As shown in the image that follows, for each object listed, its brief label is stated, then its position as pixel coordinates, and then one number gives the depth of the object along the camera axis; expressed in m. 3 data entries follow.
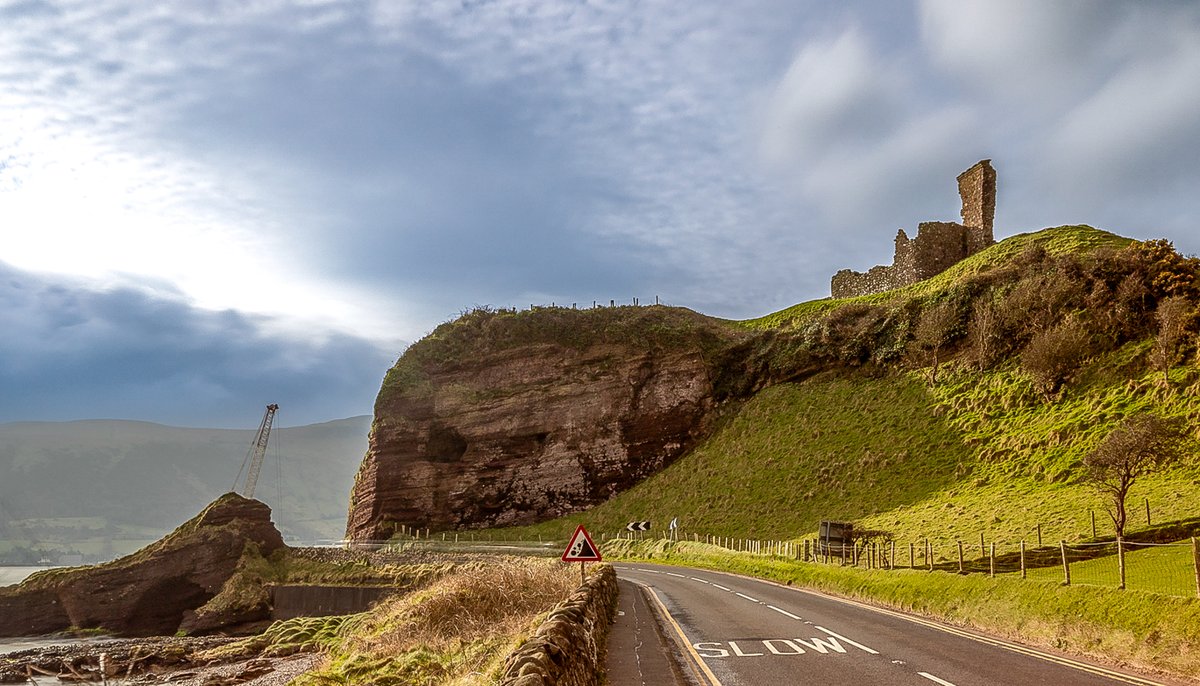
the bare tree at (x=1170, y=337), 47.53
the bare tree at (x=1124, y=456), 32.00
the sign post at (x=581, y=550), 18.69
